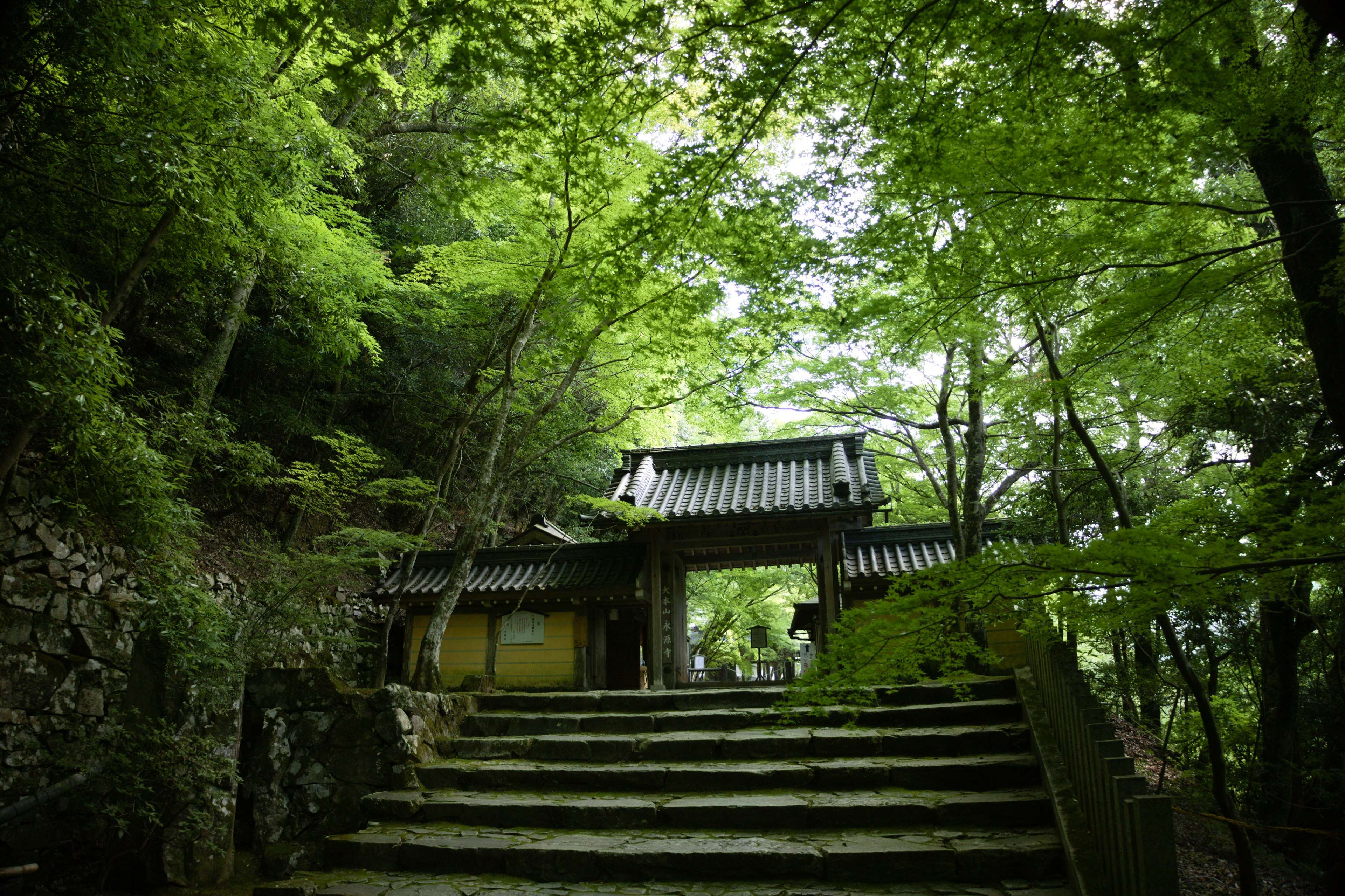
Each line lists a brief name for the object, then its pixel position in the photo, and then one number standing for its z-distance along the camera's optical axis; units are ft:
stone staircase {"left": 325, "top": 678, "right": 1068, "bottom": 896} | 15.53
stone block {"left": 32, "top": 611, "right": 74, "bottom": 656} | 24.71
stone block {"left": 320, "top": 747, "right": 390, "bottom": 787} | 22.21
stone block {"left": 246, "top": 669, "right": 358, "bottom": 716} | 23.56
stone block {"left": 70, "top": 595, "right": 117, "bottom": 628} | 26.03
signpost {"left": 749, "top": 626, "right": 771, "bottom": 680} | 53.83
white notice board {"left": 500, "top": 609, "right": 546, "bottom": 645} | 41.09
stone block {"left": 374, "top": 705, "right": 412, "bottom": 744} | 22.38
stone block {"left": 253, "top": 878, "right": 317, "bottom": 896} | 15.83
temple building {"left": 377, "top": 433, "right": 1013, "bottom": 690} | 36.47
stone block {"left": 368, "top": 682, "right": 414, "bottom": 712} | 22.75
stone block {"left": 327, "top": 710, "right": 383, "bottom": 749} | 22.66
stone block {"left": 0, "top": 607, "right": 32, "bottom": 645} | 23.62
